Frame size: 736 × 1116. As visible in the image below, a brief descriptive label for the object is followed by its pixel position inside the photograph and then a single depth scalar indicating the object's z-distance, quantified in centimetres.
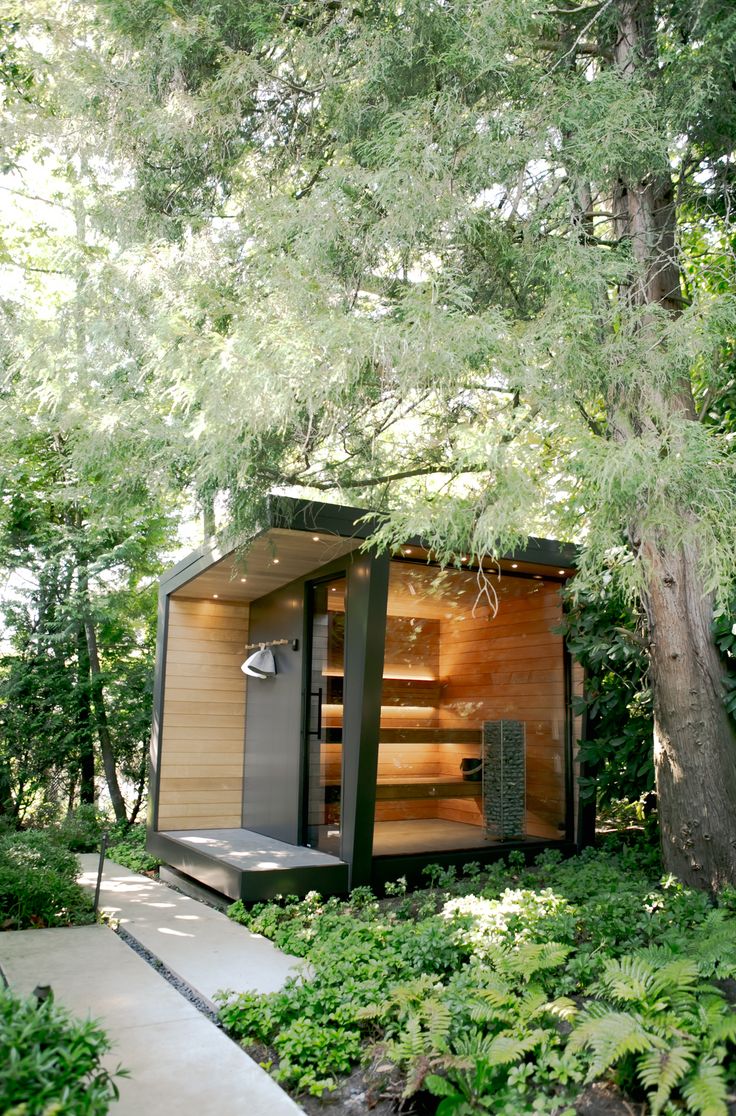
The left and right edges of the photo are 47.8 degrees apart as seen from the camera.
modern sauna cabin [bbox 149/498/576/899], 591
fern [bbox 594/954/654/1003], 289
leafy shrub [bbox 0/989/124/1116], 189
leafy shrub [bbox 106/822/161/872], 796
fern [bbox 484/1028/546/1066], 273
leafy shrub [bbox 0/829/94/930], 534
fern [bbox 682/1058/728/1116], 235
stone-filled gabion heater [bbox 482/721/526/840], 688
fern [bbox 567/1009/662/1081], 261
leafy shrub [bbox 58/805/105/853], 835
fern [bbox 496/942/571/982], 338
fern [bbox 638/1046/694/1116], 245
